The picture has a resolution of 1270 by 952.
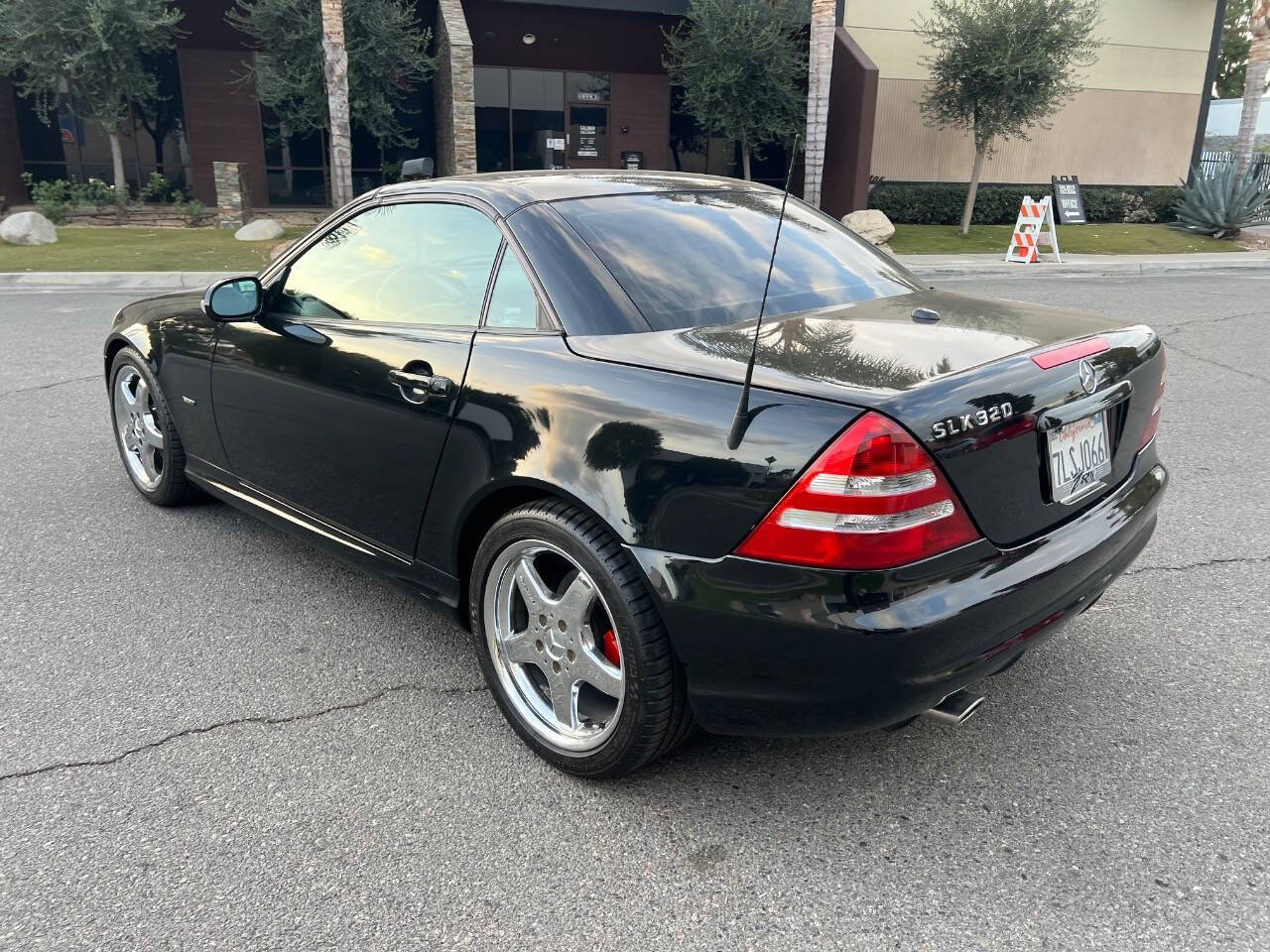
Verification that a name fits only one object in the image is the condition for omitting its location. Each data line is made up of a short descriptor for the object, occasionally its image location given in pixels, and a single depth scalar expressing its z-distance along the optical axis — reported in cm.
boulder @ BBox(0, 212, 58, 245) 1627
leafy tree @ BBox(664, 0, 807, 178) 2023
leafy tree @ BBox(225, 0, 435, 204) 1870
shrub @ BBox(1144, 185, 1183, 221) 2480
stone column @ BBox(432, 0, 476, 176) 1959
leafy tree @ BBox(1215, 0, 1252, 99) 4650
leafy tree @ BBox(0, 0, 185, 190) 1789
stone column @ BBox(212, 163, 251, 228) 1897
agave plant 2034
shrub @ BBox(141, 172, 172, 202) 2150
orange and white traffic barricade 1645
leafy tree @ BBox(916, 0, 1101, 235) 1962
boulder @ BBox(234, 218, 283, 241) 1747
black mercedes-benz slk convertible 211
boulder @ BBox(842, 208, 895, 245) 1873
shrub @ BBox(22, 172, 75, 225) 1948
